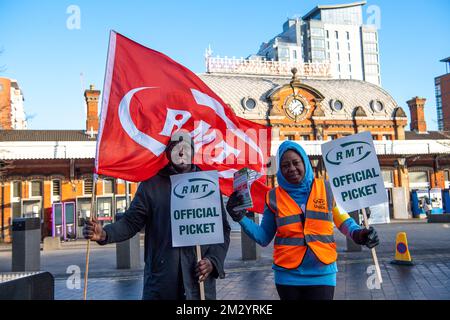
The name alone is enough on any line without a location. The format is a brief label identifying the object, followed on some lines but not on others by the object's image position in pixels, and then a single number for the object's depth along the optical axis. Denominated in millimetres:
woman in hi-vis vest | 3514
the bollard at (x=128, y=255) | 11305
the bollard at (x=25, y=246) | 10109
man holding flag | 3484
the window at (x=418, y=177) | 36469
